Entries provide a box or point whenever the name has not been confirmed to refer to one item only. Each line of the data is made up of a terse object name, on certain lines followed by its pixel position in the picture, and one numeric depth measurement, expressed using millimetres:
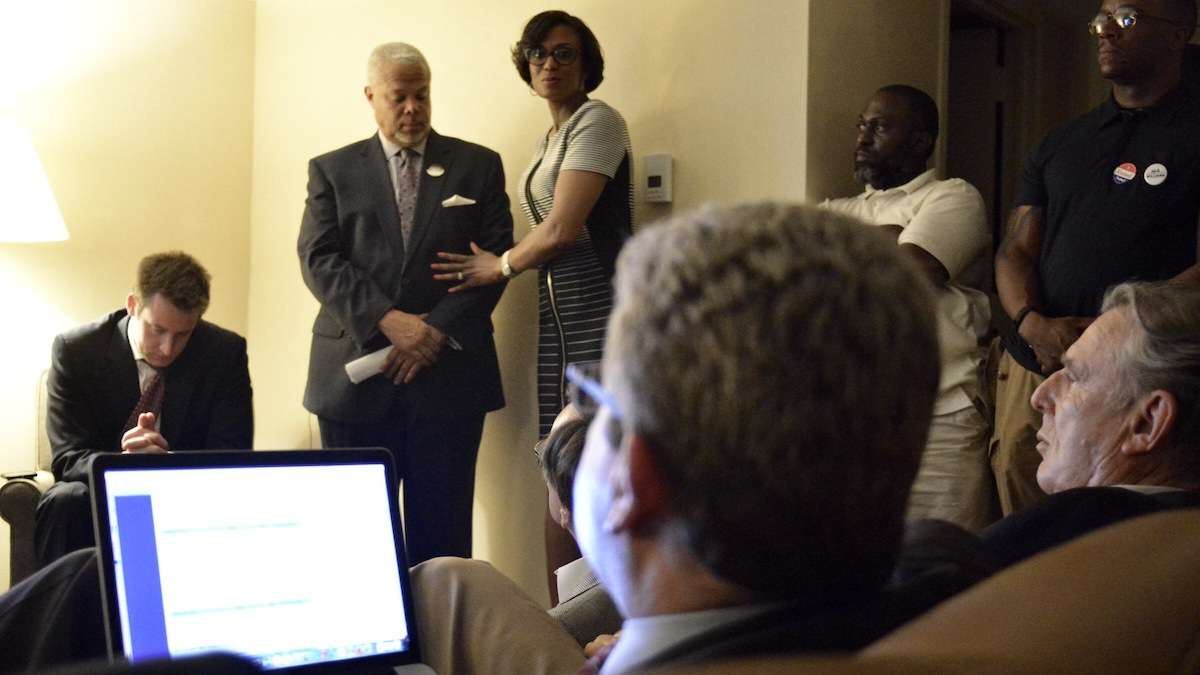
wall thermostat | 3631
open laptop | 1407
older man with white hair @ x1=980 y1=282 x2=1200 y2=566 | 1661
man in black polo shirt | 2711
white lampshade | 3576
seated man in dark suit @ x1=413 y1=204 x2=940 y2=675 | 685
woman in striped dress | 3371
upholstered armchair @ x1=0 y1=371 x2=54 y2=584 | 3117
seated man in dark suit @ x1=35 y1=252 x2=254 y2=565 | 3275
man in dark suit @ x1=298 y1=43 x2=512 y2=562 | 3531
